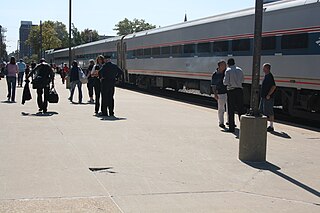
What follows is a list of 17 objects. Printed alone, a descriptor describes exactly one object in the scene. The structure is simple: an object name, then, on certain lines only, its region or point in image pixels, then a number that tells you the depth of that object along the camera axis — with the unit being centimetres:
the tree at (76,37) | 12138
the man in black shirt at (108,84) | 1486
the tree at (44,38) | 9538
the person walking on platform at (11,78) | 1973
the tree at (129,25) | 15182
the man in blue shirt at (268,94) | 1251
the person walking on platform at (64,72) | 4004
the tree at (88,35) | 13034
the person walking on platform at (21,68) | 2825
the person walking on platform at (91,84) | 1950
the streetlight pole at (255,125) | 834
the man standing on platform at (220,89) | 1271
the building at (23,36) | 14312
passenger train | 1418
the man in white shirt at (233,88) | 1190
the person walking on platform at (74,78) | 2042
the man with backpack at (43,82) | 1545
